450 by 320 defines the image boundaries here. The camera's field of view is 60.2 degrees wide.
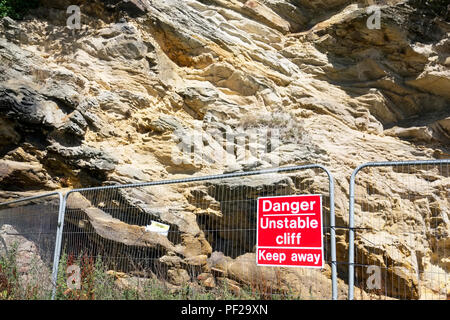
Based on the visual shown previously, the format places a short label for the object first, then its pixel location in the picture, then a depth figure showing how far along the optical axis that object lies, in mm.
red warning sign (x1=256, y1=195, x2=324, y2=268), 4391
